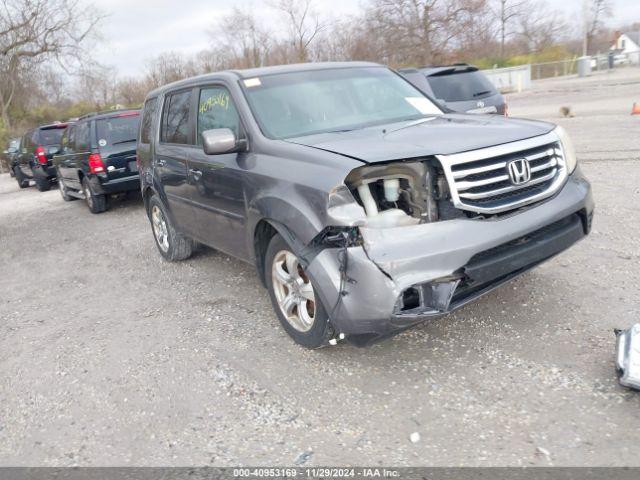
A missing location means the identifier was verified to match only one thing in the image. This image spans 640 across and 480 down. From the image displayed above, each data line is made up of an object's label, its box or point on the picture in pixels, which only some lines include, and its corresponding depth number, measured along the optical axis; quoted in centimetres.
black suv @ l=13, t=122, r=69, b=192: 1543
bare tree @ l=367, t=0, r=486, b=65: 3588
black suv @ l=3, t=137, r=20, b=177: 1897
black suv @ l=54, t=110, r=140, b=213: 1003
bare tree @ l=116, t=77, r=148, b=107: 4021
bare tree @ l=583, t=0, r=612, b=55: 6338
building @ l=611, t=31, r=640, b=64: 7257
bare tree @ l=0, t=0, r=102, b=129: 3412
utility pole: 4696
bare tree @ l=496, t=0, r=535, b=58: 4900
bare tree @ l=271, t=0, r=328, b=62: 3716
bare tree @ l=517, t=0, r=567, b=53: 5288
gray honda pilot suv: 321
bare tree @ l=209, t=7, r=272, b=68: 3846
